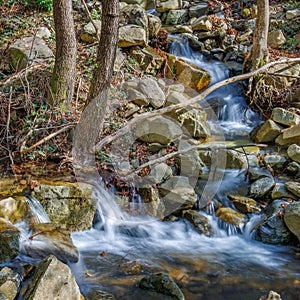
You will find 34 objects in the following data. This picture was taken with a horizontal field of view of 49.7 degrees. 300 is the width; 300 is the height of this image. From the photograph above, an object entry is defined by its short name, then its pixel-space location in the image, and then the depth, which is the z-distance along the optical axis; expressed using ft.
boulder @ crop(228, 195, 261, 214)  16.37
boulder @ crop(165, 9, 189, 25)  36.48
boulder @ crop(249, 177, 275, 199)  17.15
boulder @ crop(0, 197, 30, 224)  12.29
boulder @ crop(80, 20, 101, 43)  25.98
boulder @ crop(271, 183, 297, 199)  16.54
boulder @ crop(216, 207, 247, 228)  15.77
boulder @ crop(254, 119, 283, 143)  21.67
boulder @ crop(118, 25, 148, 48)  25.17
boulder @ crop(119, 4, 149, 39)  27.86
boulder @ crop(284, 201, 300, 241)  14.09
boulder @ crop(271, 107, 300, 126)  21.79
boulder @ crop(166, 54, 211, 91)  25.84
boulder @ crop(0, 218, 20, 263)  10.48
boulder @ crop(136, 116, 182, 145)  19.44
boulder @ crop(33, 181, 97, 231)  13.93
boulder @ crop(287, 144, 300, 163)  18.99
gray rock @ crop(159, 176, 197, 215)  16.20
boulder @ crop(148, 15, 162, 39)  29.07
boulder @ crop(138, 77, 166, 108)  22.03
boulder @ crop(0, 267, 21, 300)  8.87
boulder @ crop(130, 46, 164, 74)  25.29
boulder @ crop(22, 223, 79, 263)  11.02
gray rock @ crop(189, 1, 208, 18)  37.24
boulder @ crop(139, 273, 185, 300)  10.21
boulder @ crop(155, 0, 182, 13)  36.96
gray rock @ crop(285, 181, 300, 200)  16.38
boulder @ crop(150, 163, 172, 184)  17.23
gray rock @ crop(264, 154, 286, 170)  19.21
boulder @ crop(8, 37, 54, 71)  21.80
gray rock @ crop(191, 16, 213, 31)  33.09
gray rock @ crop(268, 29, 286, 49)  31.32
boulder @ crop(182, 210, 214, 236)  15.48
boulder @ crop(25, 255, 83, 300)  8.29
